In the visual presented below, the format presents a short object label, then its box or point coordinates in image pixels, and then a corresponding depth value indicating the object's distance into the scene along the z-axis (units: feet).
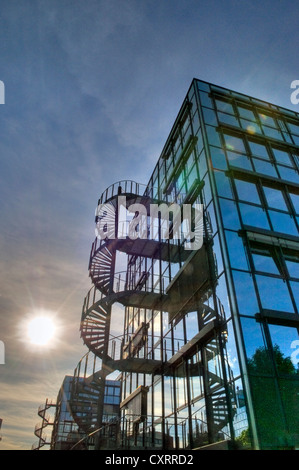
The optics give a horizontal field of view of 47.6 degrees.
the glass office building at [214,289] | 27.81
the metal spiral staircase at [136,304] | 33.12
